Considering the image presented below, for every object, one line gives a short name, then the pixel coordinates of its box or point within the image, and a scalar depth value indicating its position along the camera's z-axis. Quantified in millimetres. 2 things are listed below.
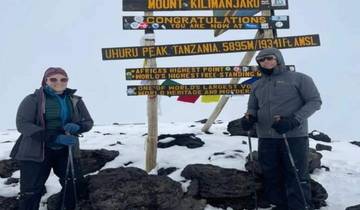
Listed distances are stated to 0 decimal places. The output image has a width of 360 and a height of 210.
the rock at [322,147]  10130
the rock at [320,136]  11516
